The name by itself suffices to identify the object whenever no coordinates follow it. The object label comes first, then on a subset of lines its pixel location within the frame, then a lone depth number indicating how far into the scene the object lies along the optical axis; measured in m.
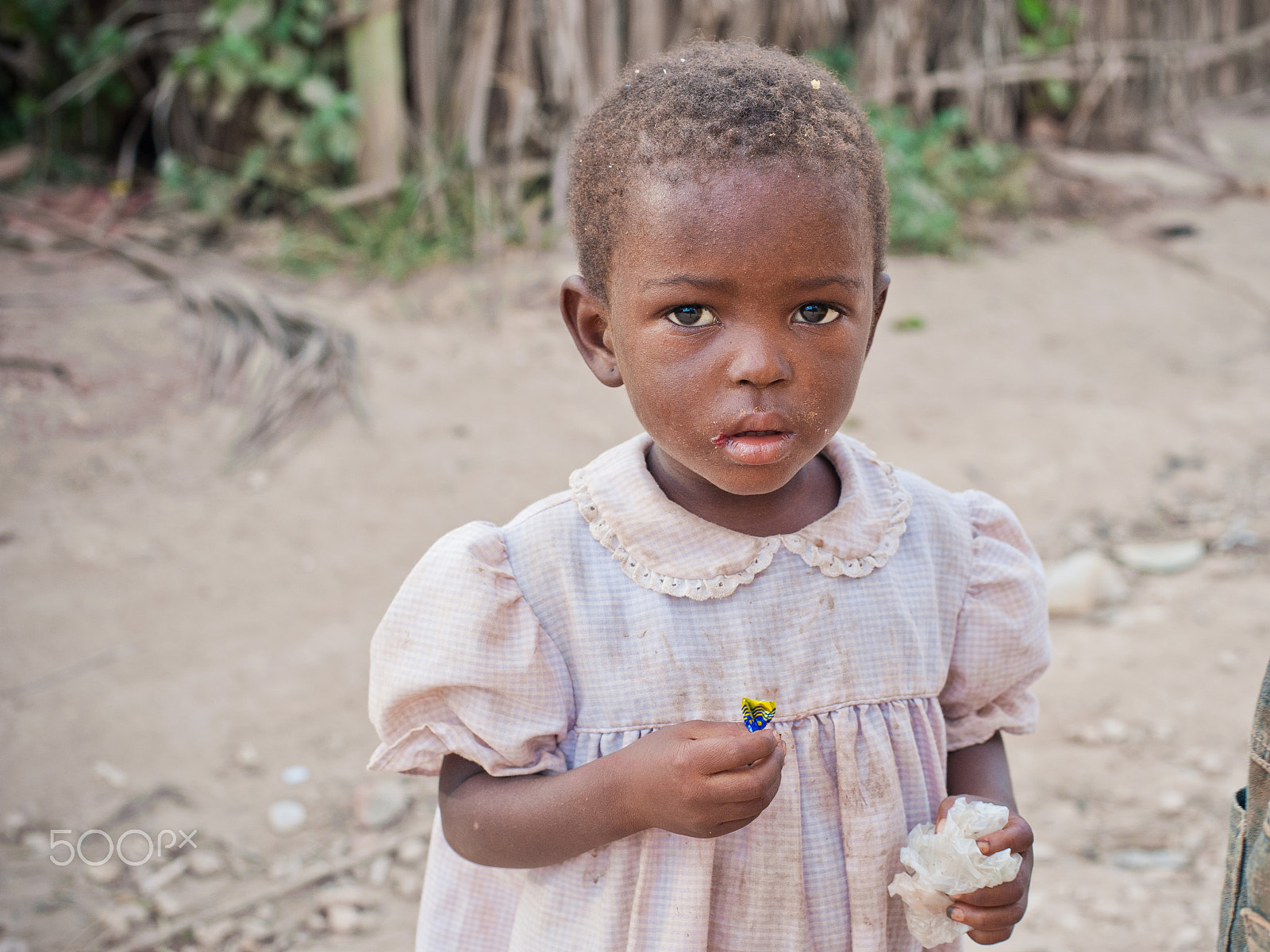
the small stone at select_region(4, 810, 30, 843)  2.42
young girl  1.11
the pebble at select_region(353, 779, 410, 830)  2.51
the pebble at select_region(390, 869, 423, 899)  2.34
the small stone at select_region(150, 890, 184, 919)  2.24
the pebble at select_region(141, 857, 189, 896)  2.30
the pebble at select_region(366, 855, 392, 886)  2.36
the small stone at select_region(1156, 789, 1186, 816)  2.48
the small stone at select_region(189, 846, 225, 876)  2.36
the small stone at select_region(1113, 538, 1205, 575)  3.45
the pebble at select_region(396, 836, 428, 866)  2.41
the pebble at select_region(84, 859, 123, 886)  2.31
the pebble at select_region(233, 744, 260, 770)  2.67
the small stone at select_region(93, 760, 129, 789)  2.58
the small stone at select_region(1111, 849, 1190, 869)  2.34
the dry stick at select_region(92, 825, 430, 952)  2.17
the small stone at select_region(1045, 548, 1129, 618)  3.25
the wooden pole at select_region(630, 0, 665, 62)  5.40
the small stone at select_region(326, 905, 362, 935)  2.23
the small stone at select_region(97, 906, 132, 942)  2.18
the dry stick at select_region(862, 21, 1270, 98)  6.54
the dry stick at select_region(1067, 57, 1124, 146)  7.12
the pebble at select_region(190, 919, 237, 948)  2.17
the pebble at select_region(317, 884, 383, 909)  2.28
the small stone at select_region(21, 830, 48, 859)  2.38
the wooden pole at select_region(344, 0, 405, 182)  4.94
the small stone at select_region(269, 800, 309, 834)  2.50
